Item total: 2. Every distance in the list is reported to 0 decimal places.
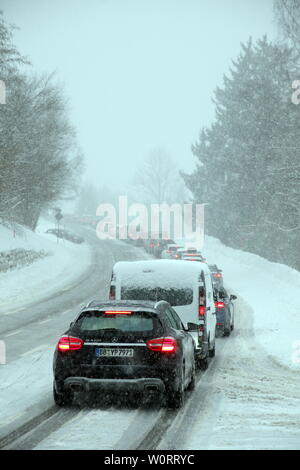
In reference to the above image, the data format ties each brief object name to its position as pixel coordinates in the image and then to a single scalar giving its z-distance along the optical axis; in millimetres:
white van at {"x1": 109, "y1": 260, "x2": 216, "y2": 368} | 26937
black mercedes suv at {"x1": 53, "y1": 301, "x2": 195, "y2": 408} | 18359
